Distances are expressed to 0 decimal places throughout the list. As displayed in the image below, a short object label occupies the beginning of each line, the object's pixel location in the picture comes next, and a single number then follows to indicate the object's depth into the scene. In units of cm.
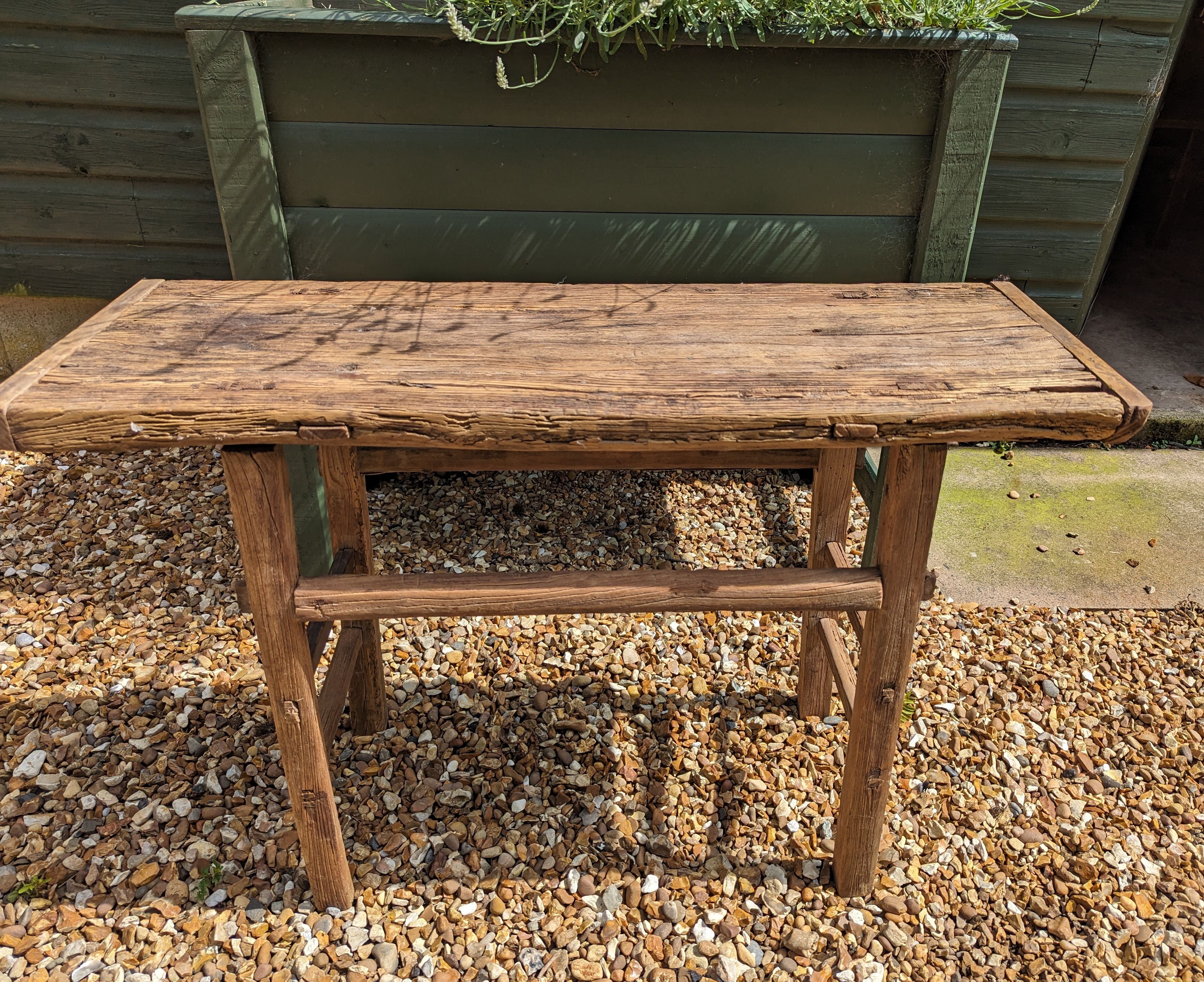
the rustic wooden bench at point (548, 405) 138
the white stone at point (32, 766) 218
